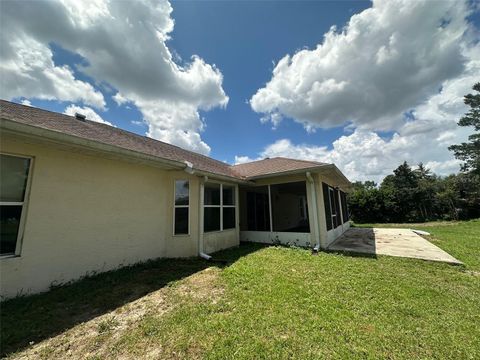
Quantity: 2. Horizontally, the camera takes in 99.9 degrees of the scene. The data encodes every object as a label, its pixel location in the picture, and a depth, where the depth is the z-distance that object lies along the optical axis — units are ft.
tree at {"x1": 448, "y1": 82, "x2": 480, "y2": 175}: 69.56
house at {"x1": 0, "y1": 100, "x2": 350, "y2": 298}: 12.66
